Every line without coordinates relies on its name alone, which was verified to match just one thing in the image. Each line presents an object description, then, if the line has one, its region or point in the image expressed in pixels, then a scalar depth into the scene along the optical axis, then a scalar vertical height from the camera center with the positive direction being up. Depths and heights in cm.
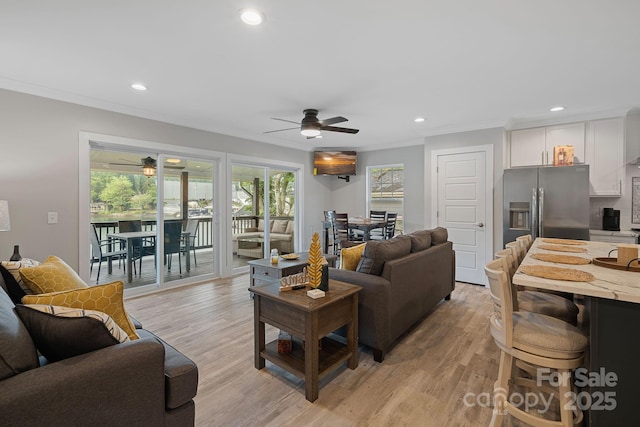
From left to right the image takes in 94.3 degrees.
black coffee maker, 404 -10
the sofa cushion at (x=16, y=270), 170 -34
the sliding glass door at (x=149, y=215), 411 -6
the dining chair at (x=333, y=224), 594 -26
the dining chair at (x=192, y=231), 489 -32
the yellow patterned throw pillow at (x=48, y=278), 166 -39
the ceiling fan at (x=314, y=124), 379 +113
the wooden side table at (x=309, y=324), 198 -82
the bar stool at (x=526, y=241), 273 -29
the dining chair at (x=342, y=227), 574 -30
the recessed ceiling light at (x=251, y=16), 198 +134
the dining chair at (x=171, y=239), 460 -44
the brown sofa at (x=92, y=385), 101 -66
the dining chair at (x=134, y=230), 436 -28
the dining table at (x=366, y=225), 556 -26
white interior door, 475 +6
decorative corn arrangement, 223 -42
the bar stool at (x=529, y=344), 147 -68
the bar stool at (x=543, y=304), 191 -63
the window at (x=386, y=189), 650 +51
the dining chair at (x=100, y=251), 414 -58
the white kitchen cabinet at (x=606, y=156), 399 +76
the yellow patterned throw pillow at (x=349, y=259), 289 -46
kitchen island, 133 -63
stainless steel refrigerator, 387 +13
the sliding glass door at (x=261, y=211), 559 +1
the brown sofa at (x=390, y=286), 248 -68
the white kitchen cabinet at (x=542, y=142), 424 +103
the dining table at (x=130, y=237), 432 -38
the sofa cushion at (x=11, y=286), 172 -43
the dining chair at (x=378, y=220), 603 -17
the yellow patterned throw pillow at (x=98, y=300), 134 -42
